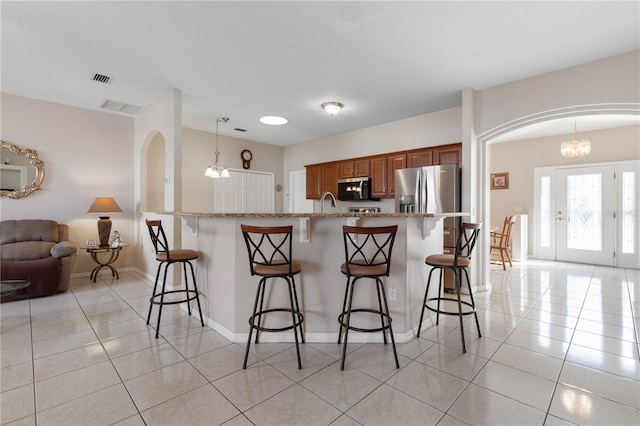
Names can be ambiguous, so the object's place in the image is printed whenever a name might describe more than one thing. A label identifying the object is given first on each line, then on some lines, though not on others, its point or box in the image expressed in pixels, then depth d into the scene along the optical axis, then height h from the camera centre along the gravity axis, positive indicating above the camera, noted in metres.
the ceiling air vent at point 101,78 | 3.52 +1.62
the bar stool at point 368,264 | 2.09 -0.40
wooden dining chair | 5.56 -0.45
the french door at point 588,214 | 5.35 -0.01
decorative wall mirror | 4.11 +0.59
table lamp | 4.48 +0.04
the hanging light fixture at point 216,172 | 4.45 +0.63
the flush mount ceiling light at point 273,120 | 4.81 +1.54
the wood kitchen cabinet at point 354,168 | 5.68 +0.89
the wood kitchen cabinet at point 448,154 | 4.39 +0.90
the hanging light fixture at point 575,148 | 4.76 +1.06
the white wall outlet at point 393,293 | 2.52 -0.68
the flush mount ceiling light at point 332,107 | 4.28 +1.54
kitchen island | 2.50 -0.57
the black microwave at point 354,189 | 5.60 +0.46
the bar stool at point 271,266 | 2.12 -0.41
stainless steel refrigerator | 3.98 +0.27
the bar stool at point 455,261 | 2.44 -0.41
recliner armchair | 3.53 -0.55
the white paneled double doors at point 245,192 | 6.20 +0.45
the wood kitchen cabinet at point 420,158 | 4.73 +0.91
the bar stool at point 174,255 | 2.73 -0.41
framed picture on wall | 6.77 +0.76
